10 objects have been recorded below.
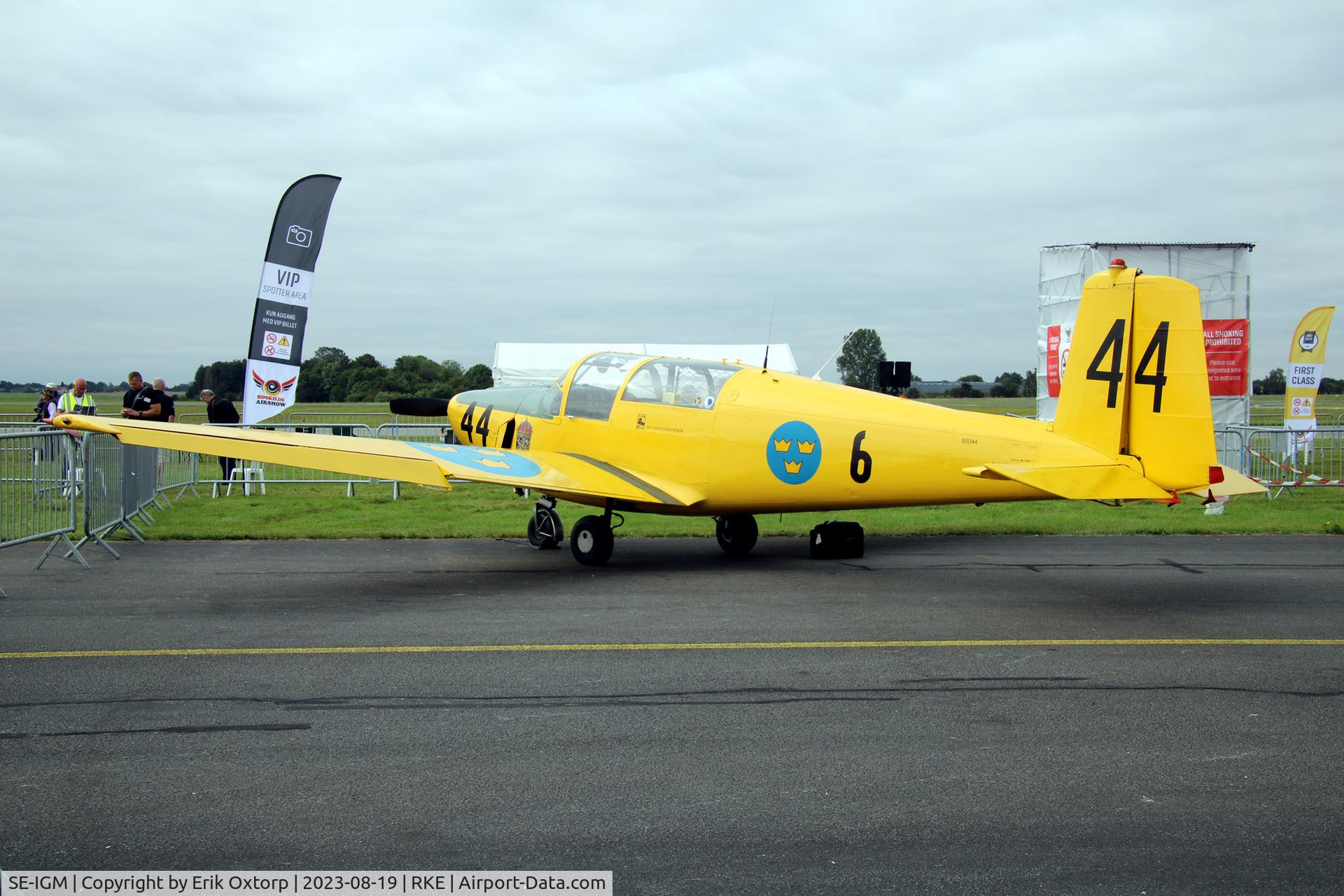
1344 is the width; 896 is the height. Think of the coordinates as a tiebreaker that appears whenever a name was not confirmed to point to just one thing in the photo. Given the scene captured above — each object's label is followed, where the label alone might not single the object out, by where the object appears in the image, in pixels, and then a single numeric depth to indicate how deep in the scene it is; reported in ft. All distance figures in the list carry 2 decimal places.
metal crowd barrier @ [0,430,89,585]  32.22
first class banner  79.82
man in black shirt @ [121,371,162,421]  53.01
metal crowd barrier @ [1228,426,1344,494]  56.08
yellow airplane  26.55
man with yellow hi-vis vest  59.36
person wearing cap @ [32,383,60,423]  71.20
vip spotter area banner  61.16
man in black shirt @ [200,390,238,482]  64.34
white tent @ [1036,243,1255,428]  58.80
